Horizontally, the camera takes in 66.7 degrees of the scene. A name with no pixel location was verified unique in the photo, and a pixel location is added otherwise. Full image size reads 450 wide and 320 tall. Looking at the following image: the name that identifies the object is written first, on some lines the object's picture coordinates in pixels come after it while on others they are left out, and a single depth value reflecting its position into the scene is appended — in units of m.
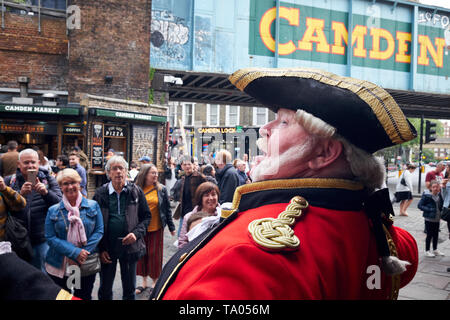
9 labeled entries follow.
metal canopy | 15.62
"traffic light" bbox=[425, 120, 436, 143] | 16.91
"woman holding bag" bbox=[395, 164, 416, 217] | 11.70
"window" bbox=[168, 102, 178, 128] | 34.46
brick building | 13.17
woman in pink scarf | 3.54
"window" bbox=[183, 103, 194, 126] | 34.94
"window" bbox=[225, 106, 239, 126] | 34.31
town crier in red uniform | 1.02
